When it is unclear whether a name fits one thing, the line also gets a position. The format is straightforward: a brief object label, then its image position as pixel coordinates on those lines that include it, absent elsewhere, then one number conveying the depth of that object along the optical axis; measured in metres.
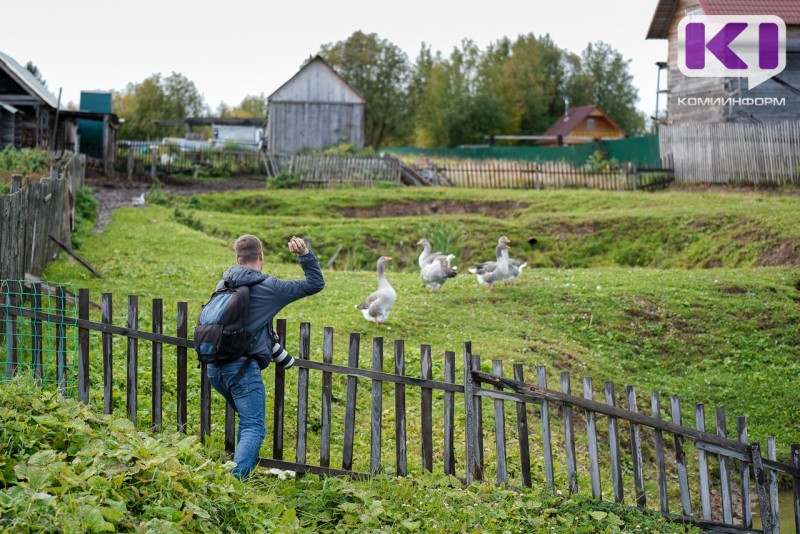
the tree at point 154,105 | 75.12
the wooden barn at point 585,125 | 70.50
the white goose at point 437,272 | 15.08
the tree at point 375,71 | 71.44
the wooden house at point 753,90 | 32.16
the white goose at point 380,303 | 12.48
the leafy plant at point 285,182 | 36.66
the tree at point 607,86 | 81.25
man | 6.60
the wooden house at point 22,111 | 36.38
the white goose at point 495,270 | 15.49
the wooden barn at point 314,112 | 50.06
